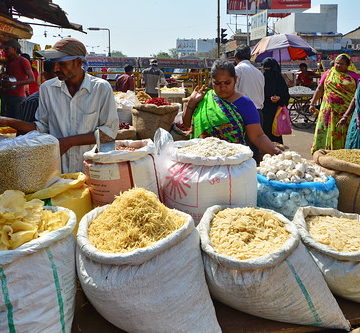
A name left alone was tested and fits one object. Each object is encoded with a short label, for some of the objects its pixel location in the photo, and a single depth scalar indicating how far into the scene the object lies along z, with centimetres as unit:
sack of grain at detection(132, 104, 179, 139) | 446
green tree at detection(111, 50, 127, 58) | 11075
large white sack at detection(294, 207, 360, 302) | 137
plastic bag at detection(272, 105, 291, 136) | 522
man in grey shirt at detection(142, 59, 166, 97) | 943
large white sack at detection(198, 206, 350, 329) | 123
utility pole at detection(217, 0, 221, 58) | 2342
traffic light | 2070
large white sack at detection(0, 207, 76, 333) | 110
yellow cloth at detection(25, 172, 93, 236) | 158
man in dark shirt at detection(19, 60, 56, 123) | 266
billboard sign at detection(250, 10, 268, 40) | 2623
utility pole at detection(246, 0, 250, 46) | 3302
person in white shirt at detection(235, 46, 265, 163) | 454
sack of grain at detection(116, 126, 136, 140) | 435
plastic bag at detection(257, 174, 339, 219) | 179
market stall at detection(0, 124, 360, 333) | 117
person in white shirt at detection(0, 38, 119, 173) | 209
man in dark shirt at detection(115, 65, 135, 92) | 829
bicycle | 1041
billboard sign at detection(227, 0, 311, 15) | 3588
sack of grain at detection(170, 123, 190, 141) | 460
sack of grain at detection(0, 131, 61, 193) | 147
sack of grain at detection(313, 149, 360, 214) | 198
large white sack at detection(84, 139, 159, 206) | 160
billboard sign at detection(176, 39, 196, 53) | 8952
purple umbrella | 946
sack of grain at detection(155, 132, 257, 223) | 166
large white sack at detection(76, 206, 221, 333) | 116
